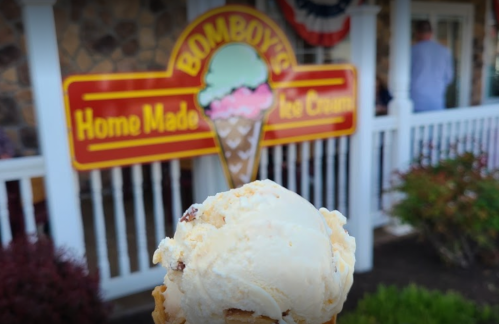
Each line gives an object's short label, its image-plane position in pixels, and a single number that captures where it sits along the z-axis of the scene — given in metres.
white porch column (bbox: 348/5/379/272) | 3.49
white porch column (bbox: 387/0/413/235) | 4.22
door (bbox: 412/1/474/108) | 7.27
